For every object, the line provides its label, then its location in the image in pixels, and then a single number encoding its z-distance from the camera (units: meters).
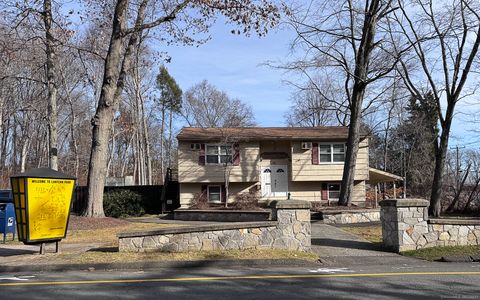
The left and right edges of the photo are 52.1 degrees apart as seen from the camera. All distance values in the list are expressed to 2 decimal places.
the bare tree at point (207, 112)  63.17
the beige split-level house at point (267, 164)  30.70
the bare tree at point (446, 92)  23.14
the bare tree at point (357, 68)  24.22
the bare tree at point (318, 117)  48.78
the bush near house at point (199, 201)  29.88
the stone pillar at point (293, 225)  11.88
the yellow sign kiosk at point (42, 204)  11.03
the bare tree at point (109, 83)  20.75
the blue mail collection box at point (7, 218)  14.73
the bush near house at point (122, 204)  28.47
